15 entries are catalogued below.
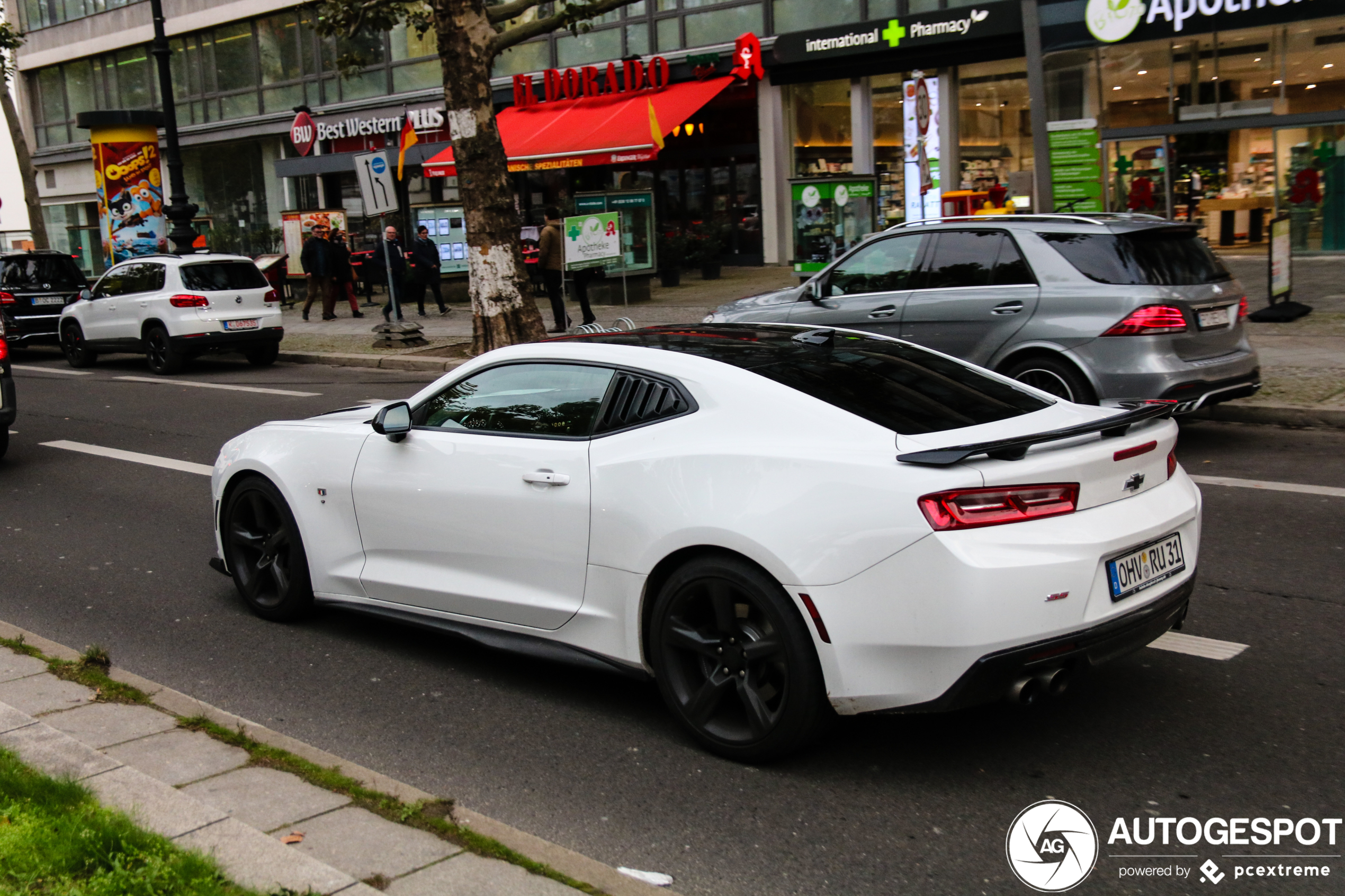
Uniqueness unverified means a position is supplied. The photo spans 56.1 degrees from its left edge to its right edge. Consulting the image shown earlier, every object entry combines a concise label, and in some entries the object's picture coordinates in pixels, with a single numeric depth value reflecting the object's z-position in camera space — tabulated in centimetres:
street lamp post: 2369
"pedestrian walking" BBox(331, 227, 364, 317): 2539
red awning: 2530
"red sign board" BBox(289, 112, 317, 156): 3078
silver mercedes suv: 887
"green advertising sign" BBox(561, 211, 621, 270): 1988
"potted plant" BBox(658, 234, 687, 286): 2600
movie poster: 3061
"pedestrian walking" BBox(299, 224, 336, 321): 2495
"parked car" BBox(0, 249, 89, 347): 2111
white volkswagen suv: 1797
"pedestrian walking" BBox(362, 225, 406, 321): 2122
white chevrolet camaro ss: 386
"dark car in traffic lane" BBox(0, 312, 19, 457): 1086
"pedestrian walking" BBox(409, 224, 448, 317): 2439
